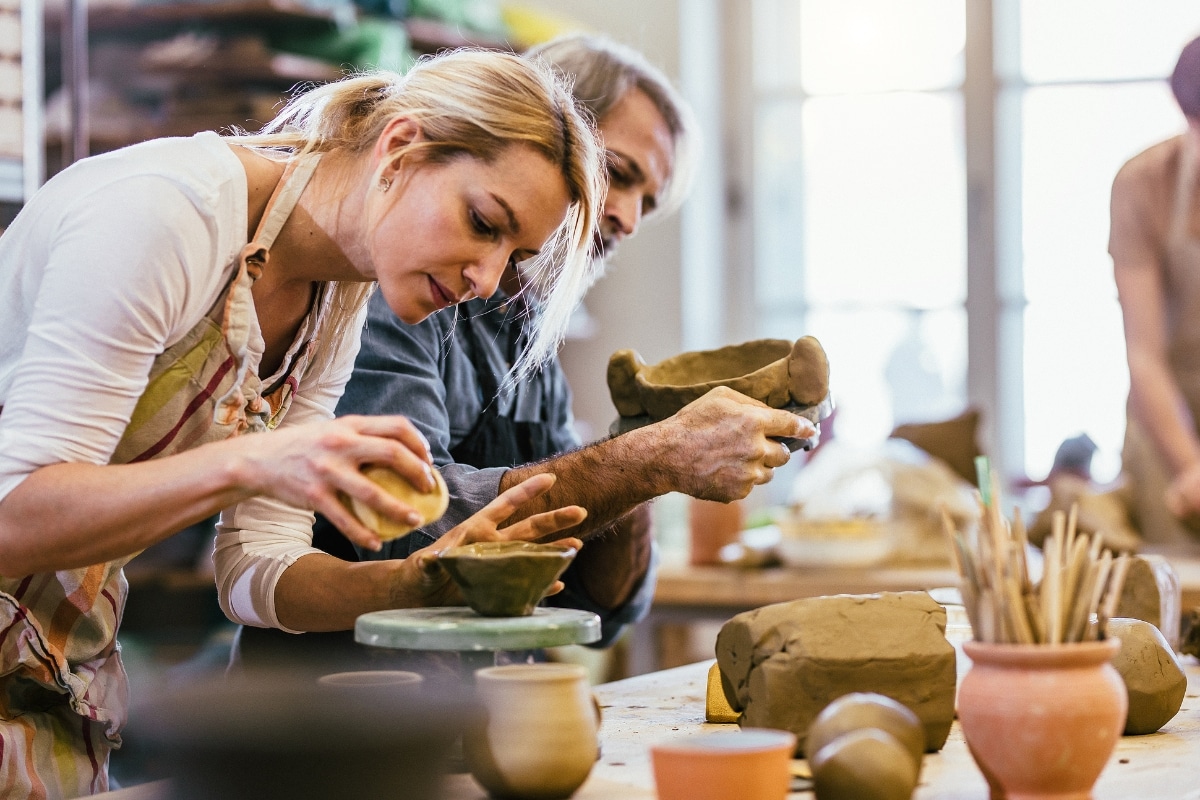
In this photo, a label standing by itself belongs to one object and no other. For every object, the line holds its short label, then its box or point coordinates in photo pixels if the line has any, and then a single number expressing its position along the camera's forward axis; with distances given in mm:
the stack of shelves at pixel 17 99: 2910
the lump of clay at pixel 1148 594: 2039
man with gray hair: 1783
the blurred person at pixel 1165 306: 3150
